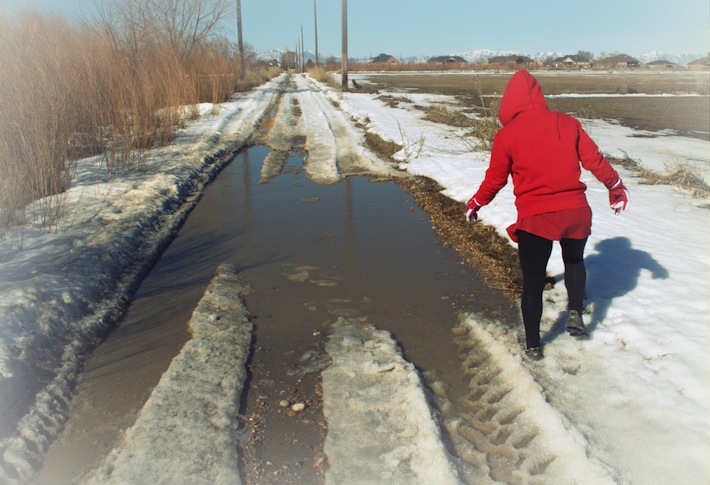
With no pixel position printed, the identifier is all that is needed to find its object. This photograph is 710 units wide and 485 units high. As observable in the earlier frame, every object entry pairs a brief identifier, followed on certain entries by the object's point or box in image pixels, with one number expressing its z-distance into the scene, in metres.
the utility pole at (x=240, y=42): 32.12
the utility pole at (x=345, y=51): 30.58
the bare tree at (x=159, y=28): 14.05
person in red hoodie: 3.18
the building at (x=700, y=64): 79.40
